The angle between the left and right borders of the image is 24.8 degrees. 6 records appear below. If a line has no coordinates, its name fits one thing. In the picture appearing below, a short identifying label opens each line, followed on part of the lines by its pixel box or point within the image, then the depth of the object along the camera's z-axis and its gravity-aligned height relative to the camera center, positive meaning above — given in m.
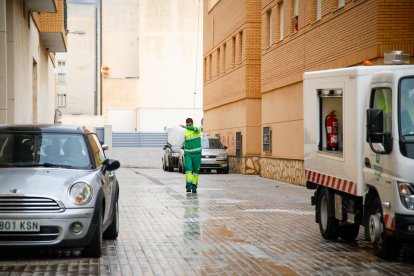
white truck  10.59 -0.20
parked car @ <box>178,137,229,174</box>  39.09 -0.92
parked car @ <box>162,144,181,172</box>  43.07 -0.97
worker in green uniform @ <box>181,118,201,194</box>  23.27 -0.42
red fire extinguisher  13.45 +0.07
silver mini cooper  10.45 -0.61
